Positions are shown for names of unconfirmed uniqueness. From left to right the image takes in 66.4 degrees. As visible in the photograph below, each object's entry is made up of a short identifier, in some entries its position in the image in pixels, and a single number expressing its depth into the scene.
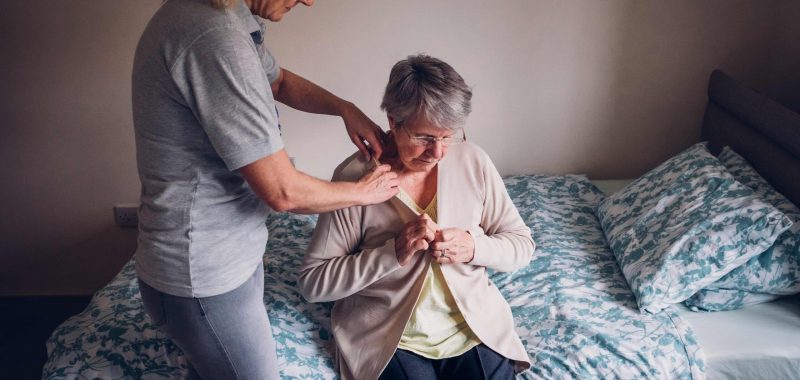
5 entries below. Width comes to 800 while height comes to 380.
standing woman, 1.07
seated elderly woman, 1.47
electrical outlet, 2.71
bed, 1.56
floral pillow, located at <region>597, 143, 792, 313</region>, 1.72
